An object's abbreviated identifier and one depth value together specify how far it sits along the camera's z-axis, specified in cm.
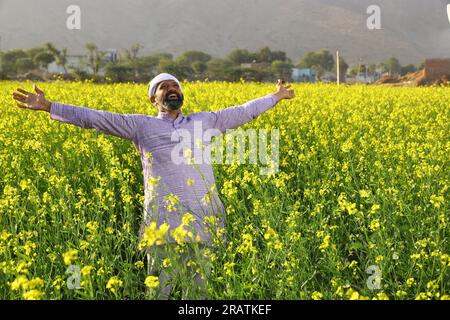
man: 390
